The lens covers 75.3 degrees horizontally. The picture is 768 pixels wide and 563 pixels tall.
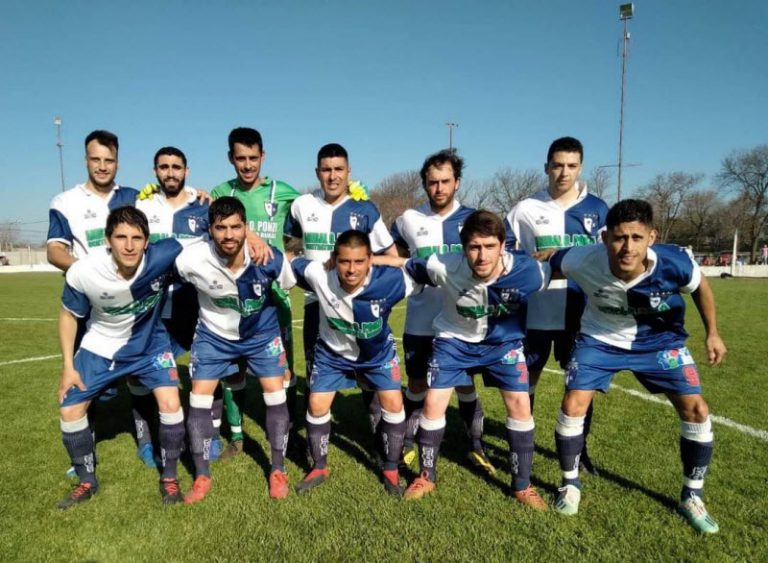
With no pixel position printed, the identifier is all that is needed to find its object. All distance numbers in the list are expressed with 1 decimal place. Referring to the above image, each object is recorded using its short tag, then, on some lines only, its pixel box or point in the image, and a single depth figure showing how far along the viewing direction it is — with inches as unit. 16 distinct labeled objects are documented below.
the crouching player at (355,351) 143.9
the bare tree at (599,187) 1893.5
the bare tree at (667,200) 2268.7
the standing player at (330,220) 166.4
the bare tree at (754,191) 1991.9
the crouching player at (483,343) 137.2
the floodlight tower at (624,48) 1111.0
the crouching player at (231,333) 142.3
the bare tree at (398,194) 1966.0
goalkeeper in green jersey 169.5
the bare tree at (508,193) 2052.2
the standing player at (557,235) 154.3
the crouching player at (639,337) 124.3
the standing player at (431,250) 154.9
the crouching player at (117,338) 136.9
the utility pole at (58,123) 1884.8
